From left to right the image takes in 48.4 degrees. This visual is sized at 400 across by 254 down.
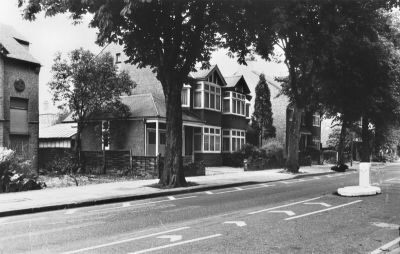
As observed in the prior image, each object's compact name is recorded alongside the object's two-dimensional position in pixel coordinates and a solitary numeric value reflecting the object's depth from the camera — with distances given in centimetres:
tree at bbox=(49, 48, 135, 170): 2653
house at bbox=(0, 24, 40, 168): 2373
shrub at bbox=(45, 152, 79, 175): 2619
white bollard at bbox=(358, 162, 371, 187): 1588
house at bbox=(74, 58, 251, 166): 3000
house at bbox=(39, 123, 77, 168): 3123
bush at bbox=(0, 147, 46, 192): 1683
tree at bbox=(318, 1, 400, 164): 2588
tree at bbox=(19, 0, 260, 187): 1652
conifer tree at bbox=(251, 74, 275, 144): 4338
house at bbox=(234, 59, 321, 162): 4831
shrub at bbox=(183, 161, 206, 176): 2517
